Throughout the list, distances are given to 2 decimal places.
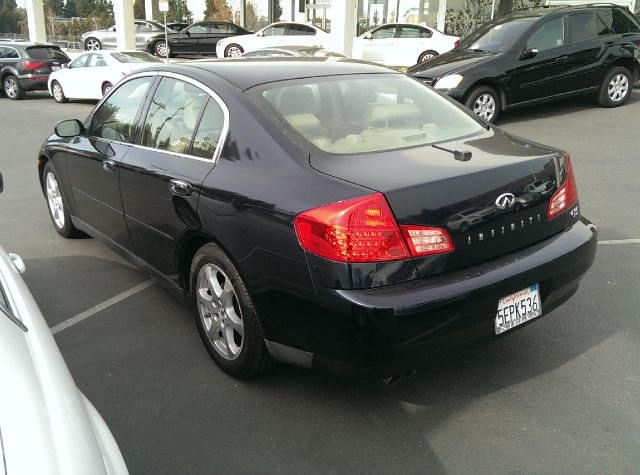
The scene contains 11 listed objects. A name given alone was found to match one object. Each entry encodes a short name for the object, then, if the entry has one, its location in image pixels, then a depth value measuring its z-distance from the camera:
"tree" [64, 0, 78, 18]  84.63
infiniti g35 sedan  2.45
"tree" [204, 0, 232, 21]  46.34
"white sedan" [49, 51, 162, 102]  14.80
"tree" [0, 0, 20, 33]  71.12
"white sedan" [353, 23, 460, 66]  18.66
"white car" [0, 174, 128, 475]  1.35
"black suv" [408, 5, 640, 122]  9.55
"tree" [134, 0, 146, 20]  61.84
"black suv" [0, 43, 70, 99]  17.03
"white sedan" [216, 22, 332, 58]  21.45
